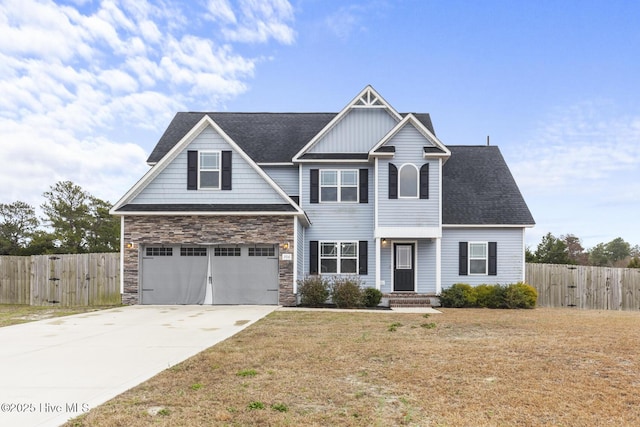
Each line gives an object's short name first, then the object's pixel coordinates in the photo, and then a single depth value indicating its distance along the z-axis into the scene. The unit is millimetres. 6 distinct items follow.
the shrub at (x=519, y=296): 19641
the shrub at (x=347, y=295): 18531
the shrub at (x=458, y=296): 19766
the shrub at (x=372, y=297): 19203
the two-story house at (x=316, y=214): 18656
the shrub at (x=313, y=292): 18672
